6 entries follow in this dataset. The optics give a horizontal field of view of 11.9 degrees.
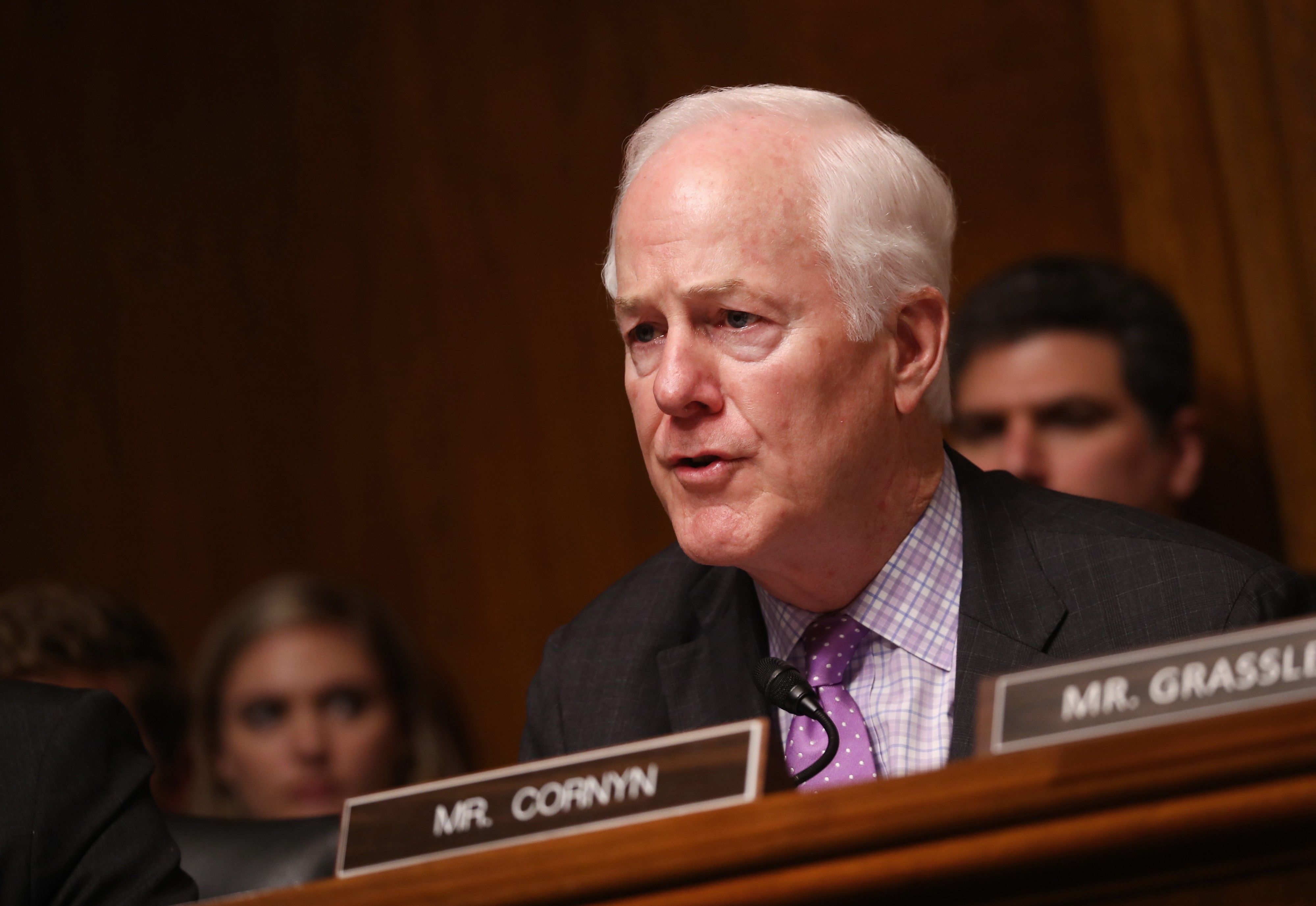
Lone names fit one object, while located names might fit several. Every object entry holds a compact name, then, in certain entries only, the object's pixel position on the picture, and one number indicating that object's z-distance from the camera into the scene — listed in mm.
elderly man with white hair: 2992
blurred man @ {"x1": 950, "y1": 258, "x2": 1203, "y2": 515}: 3513
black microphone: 2916
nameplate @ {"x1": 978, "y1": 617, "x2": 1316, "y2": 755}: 2725
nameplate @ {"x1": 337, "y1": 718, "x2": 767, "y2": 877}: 2771
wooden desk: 2681
